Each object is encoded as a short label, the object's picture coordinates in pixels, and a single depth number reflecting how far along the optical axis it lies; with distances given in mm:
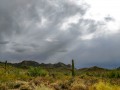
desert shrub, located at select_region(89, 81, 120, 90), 6450
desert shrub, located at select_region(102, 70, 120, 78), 15797
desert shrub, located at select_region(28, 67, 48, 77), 13073
